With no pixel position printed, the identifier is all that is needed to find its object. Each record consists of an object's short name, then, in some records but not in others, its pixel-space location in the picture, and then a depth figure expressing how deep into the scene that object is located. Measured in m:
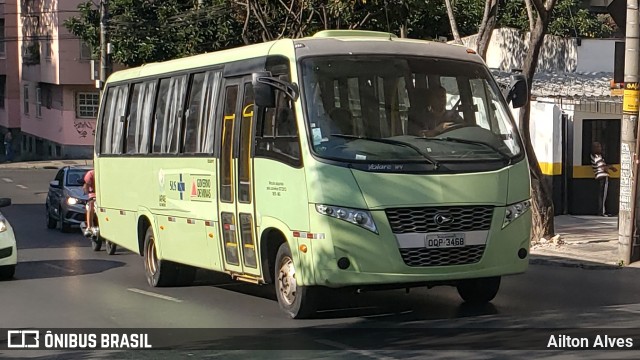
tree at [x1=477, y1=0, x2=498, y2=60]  20.44
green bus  11.02
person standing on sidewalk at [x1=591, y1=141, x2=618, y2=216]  24.00
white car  16.14
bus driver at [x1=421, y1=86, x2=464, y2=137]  11.73
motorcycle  21.18
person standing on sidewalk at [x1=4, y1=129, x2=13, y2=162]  62.03
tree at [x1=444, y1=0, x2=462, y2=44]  20.67
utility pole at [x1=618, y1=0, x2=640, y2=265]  16.44
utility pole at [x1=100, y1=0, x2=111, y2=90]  35.44
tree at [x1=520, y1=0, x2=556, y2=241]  18.55
